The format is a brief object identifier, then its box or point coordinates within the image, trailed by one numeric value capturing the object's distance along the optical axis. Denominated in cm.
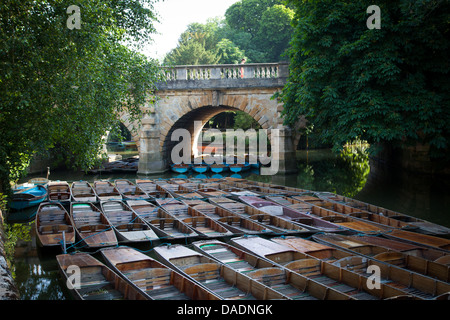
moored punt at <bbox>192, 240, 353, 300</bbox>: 520
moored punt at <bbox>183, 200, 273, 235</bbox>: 824
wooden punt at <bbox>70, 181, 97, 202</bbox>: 1082
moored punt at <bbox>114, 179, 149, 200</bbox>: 1116
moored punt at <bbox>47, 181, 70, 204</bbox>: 1129
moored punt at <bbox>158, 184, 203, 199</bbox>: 1129
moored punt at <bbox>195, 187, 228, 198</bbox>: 1158
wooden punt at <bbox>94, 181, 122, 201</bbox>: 1108
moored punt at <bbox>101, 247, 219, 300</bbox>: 519
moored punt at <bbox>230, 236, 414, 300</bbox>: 519
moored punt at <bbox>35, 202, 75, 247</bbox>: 744
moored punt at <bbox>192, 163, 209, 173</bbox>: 1859
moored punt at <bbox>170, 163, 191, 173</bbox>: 1836
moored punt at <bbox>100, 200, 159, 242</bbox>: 777
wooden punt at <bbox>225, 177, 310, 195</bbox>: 1205
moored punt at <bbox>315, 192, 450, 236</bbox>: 802
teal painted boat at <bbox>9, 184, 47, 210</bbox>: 1089
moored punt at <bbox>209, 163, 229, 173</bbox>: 1859
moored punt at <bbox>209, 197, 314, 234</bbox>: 827
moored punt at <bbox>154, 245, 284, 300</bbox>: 520
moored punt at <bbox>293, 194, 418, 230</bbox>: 839
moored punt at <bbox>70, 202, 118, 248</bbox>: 744
